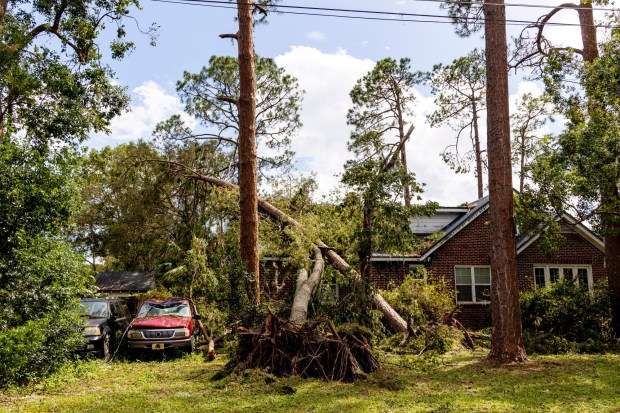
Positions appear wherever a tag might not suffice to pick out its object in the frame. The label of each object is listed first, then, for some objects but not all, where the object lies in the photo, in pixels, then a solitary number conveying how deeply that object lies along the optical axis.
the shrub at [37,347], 9.13
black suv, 13.16
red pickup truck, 13.59
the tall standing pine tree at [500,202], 11.30
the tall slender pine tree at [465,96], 31.22
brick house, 21.86
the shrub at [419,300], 16.28
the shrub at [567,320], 13.84
